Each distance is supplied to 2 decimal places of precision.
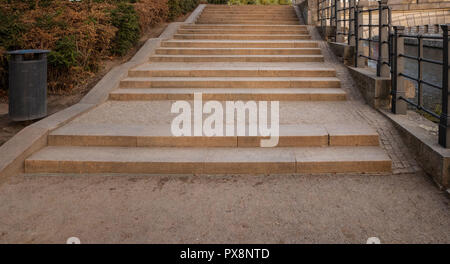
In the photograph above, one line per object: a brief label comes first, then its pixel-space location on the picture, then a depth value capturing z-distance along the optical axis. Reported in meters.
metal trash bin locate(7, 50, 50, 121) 4.81
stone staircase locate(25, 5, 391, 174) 3.97
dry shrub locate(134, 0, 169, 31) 9.80
